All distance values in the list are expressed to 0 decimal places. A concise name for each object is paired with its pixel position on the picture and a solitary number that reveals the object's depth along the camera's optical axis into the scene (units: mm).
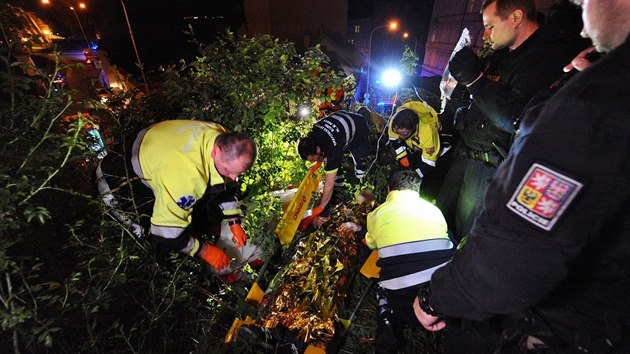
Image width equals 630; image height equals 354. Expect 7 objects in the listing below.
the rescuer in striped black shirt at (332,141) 3340
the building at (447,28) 14188
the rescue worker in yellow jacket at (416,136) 3959
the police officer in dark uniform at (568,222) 780
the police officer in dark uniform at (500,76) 2131
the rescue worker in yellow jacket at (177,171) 2221
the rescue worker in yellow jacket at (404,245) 2182
